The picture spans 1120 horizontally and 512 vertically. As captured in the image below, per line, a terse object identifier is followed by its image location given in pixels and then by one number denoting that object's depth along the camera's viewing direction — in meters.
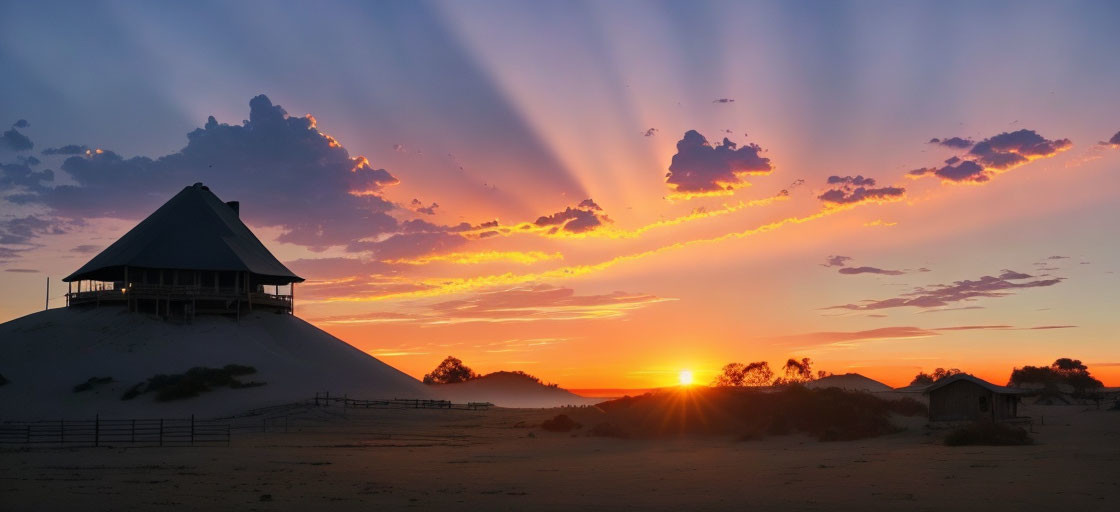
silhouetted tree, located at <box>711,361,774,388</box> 83.33
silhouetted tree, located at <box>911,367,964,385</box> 109.95
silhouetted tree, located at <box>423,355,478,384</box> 131.38
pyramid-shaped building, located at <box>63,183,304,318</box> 78.19
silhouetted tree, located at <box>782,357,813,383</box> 95.88
